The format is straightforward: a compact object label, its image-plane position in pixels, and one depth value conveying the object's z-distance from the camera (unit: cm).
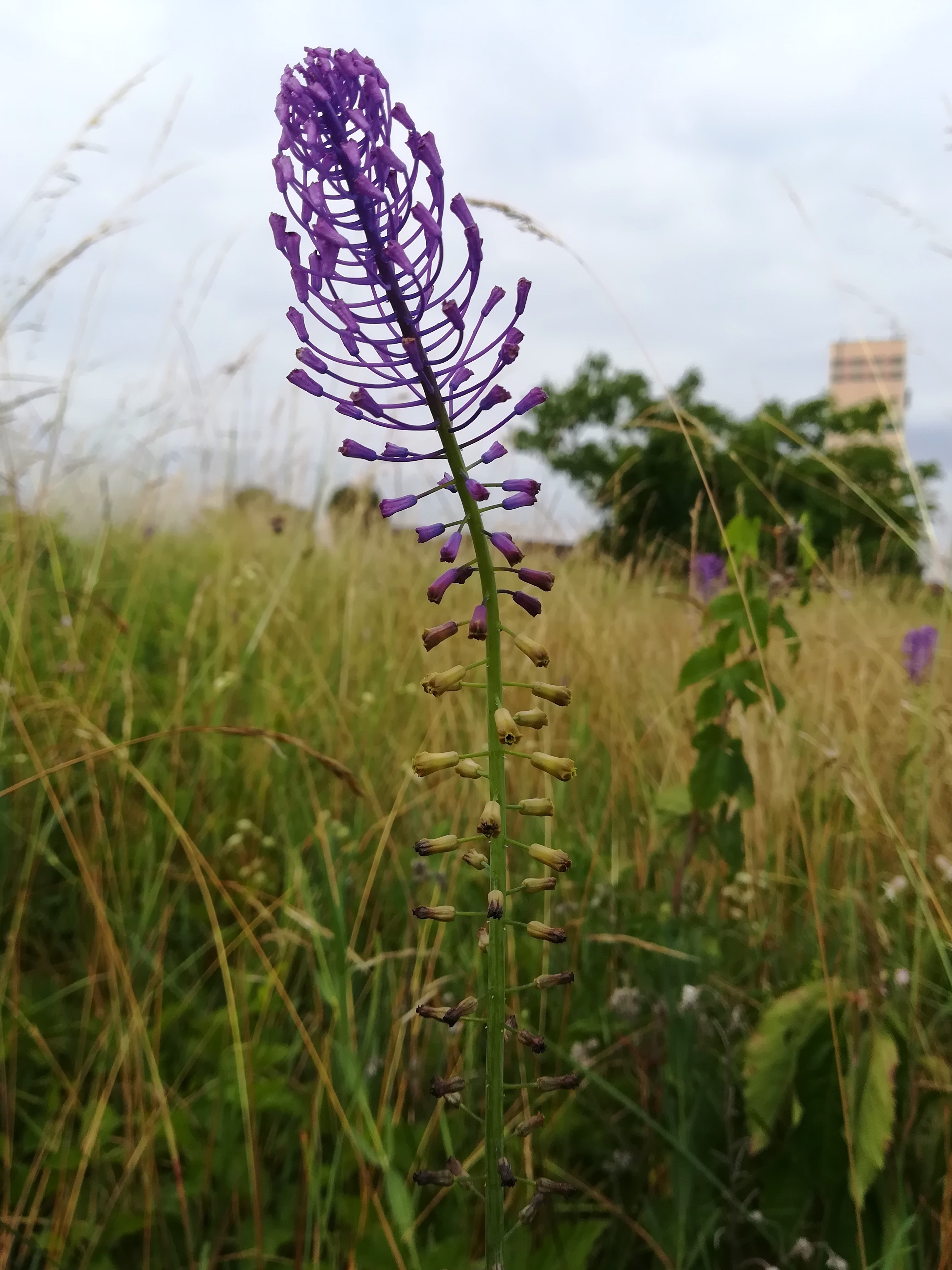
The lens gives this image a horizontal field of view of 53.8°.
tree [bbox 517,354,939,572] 1992
